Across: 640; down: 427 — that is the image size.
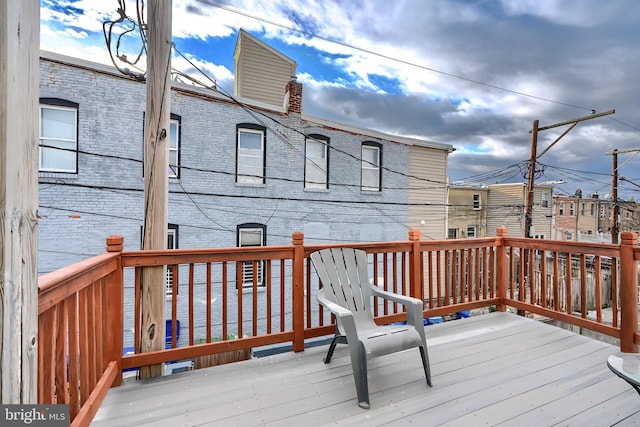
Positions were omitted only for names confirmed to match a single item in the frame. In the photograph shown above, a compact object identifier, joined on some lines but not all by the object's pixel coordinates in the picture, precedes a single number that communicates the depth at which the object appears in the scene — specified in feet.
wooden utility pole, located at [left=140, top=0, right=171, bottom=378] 7.48
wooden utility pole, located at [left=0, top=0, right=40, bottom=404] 2.43
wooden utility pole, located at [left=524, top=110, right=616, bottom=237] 24.92
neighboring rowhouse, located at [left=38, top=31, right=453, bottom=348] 18.69
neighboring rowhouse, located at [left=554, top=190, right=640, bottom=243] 55.29
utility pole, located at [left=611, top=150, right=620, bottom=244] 33.64
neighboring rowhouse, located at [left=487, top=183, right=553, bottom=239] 45.85
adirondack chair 6.26
